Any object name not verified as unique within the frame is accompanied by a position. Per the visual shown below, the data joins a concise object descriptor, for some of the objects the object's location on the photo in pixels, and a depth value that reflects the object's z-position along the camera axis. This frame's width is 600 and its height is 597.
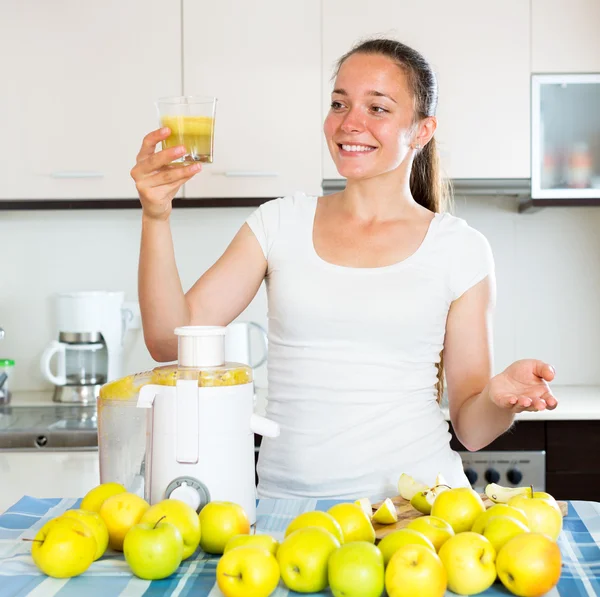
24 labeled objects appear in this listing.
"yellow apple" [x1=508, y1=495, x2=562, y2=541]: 0.95
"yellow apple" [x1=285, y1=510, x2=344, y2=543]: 0.89
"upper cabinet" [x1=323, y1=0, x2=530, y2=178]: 2.54
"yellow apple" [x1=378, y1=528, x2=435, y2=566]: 0.84
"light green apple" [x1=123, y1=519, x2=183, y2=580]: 0.85
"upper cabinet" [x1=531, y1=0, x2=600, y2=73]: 2.54
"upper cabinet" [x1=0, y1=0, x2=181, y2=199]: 2.56
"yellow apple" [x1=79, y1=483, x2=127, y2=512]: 0.99
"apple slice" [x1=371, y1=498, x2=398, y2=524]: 1.03
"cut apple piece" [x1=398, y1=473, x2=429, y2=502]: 1.12
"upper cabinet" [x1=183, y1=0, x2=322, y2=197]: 2.55
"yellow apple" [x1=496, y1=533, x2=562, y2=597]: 0.81
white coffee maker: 2.68
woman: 1.40
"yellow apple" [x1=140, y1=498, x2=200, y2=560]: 0.90
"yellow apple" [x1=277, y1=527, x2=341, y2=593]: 0.83
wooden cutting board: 1.01
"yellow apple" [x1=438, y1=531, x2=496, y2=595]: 0.83
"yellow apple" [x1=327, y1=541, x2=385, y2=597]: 0.79
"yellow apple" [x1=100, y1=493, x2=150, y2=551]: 0.94
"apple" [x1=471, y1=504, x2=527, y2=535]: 0.91
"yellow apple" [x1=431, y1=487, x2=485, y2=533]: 0.96
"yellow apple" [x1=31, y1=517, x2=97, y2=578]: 0.86
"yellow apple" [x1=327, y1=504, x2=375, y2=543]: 0.92
